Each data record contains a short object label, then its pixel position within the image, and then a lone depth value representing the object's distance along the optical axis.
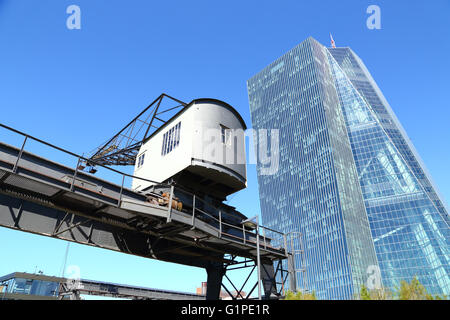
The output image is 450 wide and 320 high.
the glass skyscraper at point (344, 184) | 96.01
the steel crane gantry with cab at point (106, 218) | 10.27
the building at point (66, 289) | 25.16
